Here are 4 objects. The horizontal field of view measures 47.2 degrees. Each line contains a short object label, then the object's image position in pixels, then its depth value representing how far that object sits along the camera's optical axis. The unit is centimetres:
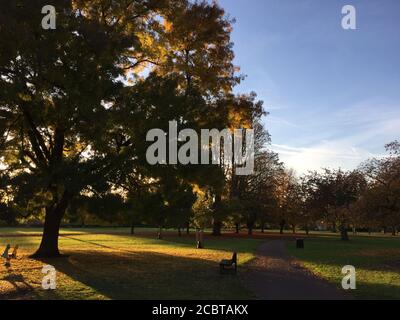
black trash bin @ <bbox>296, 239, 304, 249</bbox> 3562
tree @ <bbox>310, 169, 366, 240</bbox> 5253
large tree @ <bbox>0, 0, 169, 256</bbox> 1895
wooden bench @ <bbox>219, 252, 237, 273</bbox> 1718
